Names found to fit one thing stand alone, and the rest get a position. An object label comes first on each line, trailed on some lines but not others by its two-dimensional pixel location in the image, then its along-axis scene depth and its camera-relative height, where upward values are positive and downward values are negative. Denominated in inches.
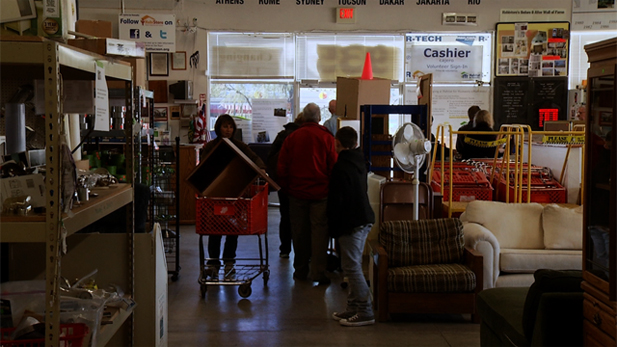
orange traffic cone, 383.4 +31.5
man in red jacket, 240.2 -22.5
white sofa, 204.8 -38.9
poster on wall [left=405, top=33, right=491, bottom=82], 464.1 +49.1
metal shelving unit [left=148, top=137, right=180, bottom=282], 251.6 -35.9
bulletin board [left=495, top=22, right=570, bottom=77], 459.5 +56.4
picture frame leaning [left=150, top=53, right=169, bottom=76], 451.8 +40.9
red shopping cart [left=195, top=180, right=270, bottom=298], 213.6 -32.3
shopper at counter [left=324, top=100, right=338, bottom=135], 339.3 -0.6
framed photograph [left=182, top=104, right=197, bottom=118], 451.5 +7.9
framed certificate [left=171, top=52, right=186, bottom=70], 454.9 +44.6
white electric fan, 215.0 -8.5
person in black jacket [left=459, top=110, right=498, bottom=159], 323.9 -8.0
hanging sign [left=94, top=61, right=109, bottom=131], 89.0 +2.9
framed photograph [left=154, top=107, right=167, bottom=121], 451.2 +5.6
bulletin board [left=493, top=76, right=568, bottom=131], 462.9 +17.6
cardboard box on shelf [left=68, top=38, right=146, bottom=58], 95.4 +11.5
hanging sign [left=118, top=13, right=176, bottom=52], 438.3 +63.2
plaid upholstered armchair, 193.2 -45.6
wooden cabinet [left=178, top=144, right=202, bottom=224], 391.5 -41.7
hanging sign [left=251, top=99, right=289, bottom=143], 467.8 +2.6
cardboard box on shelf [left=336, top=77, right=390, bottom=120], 312.7 +14.4
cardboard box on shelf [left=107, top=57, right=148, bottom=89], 150.1 +16.0
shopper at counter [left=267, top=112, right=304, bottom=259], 282.5 -34.8
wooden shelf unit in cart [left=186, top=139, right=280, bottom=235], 213.8 -26.0
